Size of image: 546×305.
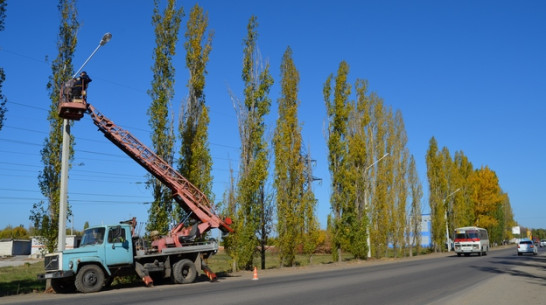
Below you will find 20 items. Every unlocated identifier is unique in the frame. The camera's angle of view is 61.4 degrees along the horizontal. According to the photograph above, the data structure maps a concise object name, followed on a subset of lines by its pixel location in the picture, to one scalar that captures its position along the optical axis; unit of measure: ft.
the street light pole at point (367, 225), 136.66
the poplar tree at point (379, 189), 145.89
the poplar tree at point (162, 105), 78.43
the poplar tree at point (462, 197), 235.20
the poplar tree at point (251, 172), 91.66
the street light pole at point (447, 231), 212.27
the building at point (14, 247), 266.57
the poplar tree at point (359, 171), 131.54
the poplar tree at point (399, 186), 161.79
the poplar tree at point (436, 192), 207.92
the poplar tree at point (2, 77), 56.90
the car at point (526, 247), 162.30
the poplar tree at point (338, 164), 127.13
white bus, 158.41
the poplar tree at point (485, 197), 266.16
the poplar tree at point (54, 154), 66.95
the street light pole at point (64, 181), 58.74
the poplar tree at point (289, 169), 103.35
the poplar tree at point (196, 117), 85.66
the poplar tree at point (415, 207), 182.50
